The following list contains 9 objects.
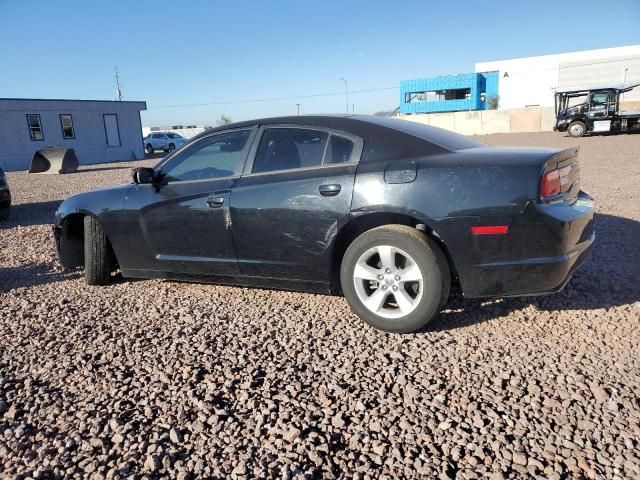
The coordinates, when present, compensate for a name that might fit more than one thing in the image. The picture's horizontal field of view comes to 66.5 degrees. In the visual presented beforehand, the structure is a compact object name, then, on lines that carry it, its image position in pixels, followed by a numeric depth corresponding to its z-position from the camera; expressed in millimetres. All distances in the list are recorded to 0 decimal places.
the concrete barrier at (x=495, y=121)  40094
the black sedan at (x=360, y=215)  3037
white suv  36312
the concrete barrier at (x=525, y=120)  38750
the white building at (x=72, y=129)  24719
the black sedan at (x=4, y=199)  8797
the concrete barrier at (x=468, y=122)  41188
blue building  63312
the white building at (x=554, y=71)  55906
